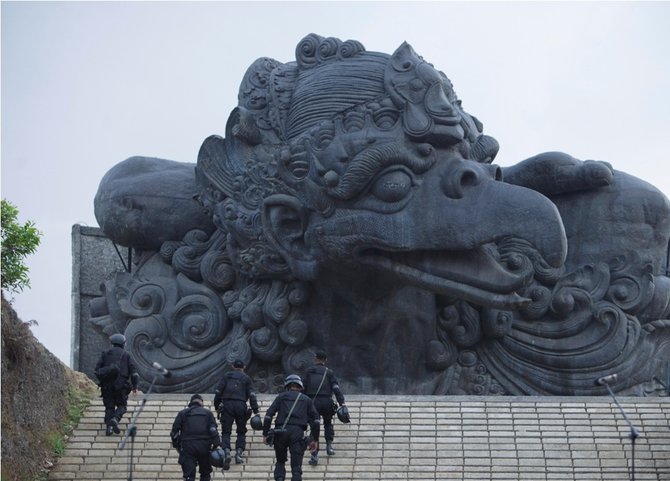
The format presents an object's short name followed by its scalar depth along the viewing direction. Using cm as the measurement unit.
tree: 3281
